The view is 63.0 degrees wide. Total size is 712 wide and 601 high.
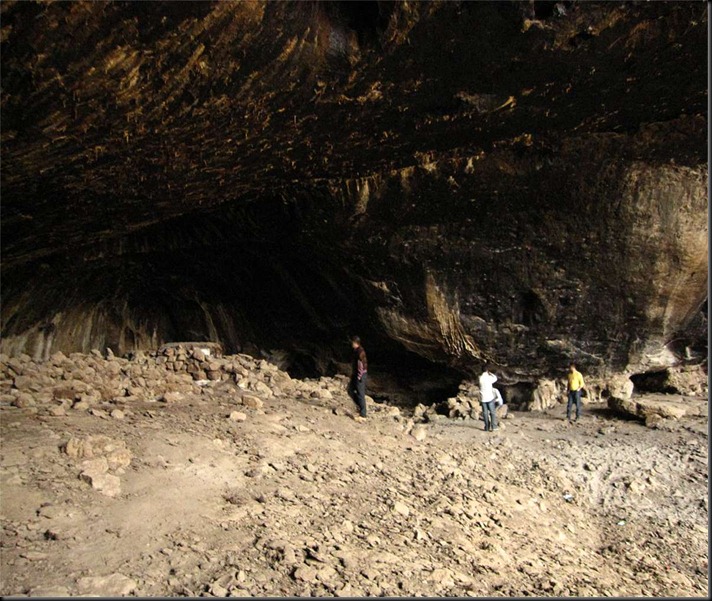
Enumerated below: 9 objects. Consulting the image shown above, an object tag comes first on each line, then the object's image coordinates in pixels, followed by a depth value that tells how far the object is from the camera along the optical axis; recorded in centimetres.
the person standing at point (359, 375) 760
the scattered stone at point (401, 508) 475
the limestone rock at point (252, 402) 665
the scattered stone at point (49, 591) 288
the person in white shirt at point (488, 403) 802
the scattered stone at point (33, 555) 315
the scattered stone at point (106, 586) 295
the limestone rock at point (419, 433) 700
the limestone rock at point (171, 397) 637
